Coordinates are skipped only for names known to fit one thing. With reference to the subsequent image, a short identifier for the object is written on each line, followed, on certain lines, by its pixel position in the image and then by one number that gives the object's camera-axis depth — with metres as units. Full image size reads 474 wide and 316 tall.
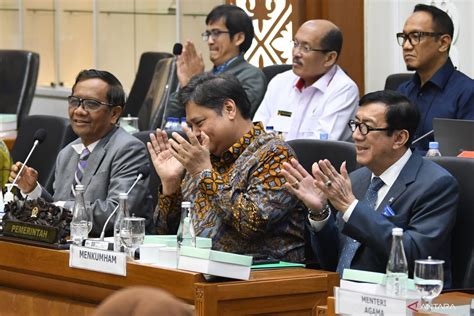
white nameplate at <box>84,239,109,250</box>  5.80
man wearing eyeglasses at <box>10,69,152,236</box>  7.04
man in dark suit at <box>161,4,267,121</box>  9.52
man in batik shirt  5.94
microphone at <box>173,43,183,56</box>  10.19
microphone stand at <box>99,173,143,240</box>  6.30
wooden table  5.24
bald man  8.70
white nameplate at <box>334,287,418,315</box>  4.61
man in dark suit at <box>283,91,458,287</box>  5.57
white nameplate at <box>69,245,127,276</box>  5.63
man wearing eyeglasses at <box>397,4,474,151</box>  7.91
